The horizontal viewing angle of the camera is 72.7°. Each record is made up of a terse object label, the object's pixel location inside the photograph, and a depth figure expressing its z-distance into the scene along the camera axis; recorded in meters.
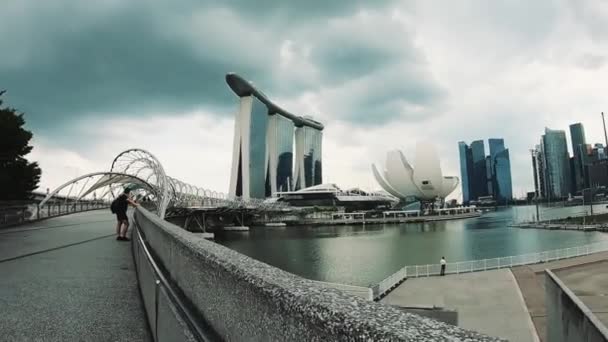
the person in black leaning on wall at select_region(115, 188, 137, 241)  9.48
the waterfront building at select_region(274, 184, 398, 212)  111.19
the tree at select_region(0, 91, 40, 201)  22.42
